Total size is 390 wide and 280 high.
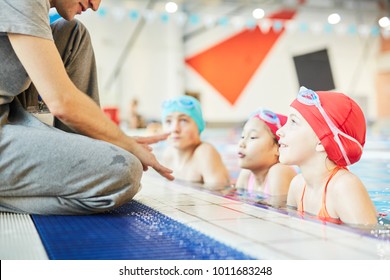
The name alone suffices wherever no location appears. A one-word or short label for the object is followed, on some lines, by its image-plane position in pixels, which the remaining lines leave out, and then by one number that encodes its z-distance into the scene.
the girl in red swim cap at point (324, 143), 2.03
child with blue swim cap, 3.75
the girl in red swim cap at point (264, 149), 2.92
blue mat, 1.35
